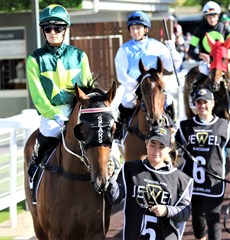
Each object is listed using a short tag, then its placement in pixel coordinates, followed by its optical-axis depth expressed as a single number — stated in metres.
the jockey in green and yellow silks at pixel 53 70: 7.79
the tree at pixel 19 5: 16.26
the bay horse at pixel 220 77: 13.61
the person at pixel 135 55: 11.05
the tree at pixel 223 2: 46.19
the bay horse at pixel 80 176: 6.66
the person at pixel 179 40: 34.82
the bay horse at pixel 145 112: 9.67
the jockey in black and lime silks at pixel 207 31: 15.75
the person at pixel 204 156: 9.04
